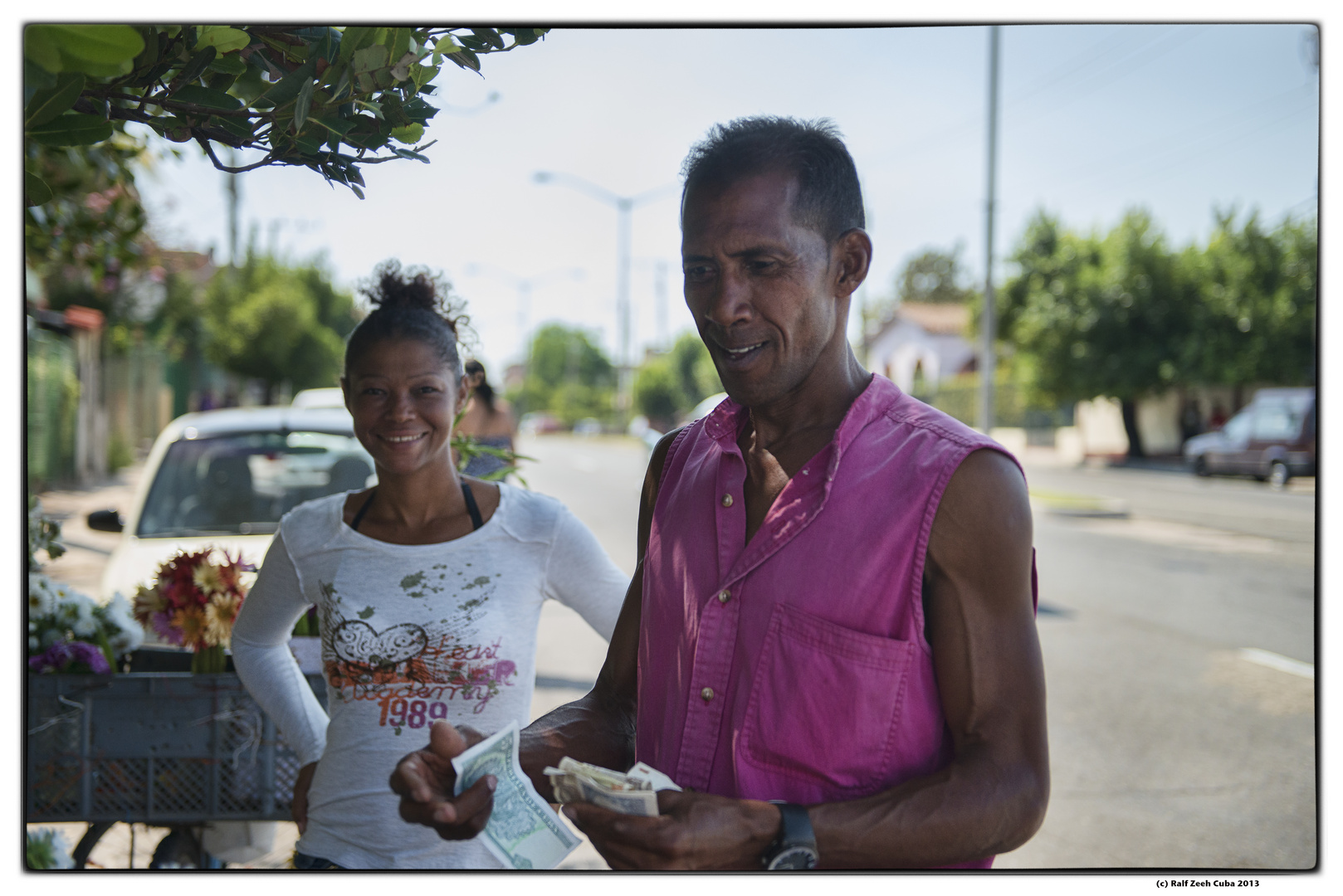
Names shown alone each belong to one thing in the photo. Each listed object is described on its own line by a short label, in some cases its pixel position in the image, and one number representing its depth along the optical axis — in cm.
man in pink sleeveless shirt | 138
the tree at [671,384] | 4653
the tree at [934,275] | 7444
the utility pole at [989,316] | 1292
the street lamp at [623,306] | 2488
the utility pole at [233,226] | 1844
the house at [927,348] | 4566
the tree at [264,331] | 2056
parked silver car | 1474
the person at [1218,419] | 2505
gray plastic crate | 262
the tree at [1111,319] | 2594
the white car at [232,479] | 465
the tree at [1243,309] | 1808
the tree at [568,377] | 7706
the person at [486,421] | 273
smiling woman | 219
